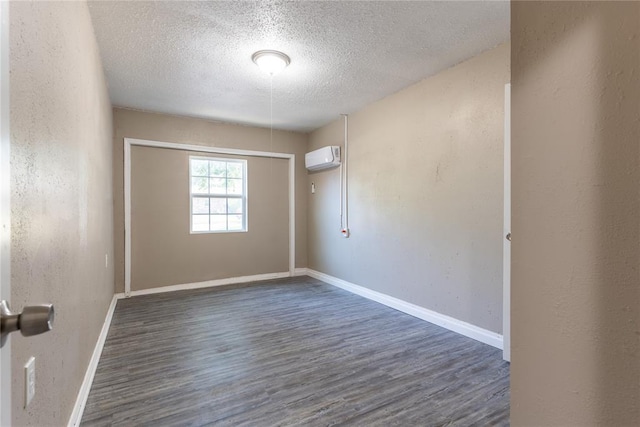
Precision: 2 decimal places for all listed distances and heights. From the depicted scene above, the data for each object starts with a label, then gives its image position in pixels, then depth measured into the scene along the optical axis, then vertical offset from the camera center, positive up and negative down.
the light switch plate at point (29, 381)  0.94 -0.51
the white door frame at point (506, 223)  2.36 -0.10
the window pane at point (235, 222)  4.92 -0.18
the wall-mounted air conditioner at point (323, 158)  4.48 +0.76
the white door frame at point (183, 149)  4.08 +0.45
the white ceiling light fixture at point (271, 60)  2.64 +1.28
